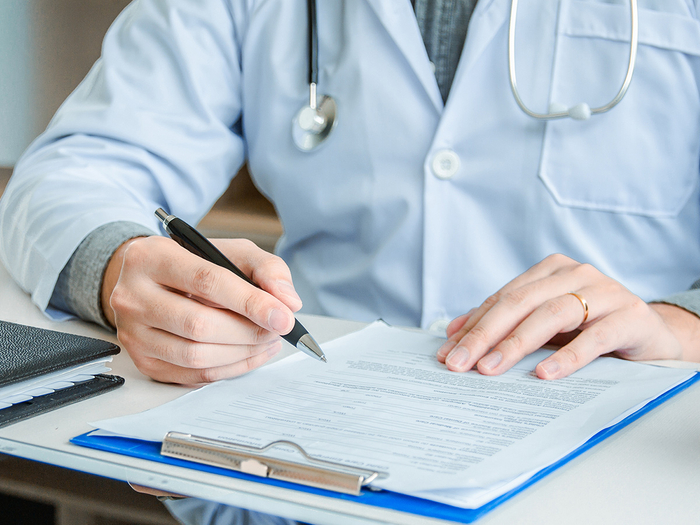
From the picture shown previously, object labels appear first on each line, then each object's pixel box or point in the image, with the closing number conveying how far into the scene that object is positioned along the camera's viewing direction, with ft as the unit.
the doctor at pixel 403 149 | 4.06
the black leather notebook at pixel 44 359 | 2.68
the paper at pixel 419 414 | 2.47
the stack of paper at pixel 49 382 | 2.69
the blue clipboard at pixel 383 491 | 2.36
